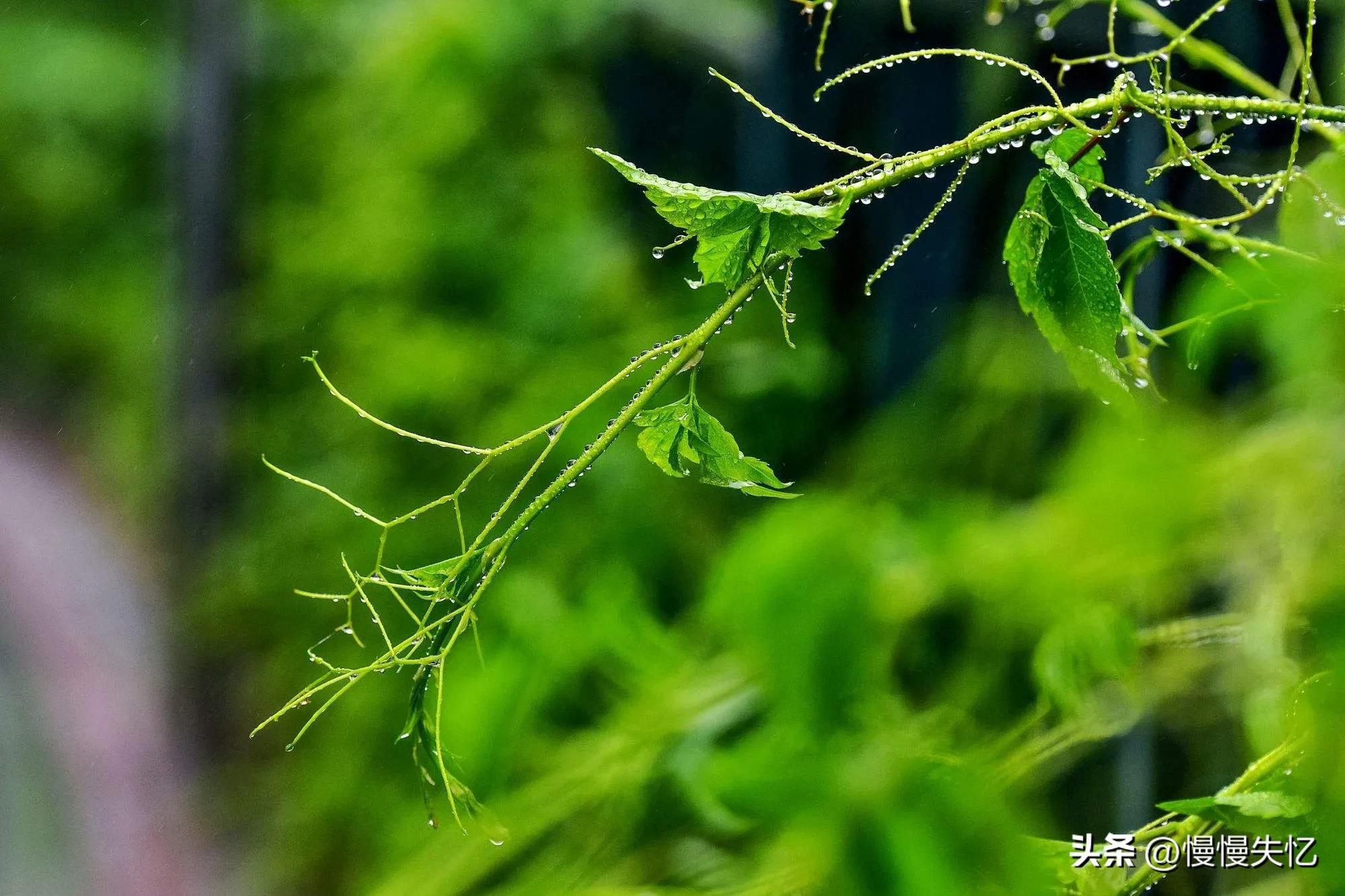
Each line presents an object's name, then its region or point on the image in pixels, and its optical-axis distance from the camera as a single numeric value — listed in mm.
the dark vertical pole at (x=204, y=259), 4438
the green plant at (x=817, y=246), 1225
